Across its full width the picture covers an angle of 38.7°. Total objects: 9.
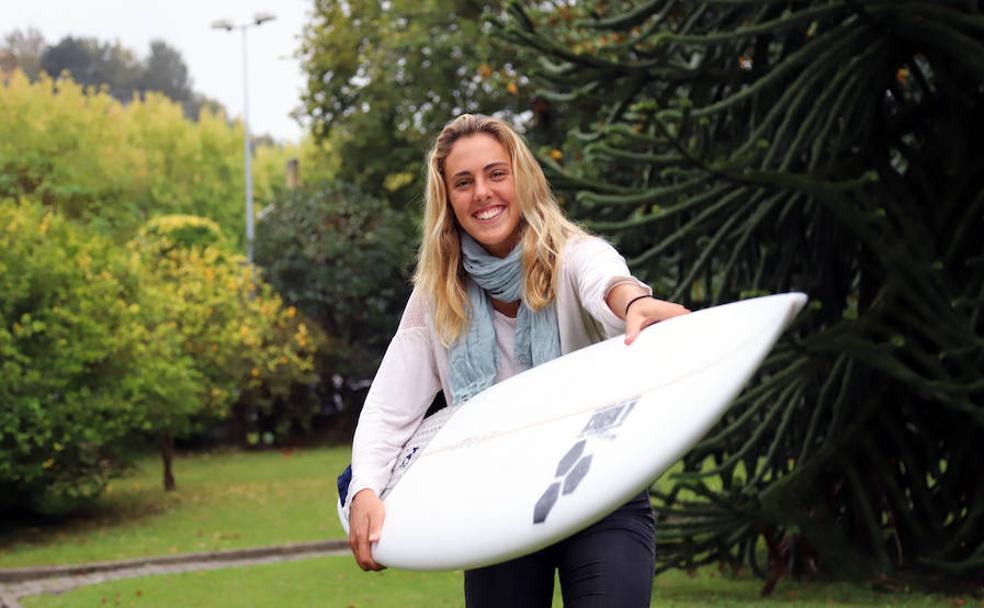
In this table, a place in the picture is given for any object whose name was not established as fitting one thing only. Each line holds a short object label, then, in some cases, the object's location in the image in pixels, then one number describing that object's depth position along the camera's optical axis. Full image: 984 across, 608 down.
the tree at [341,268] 26.72
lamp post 37.36
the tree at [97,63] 61.09
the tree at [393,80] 28.14
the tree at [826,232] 7.40
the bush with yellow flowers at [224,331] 18.64
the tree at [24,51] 45.95
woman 3.44
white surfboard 3.07
